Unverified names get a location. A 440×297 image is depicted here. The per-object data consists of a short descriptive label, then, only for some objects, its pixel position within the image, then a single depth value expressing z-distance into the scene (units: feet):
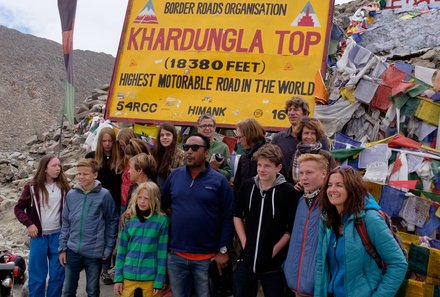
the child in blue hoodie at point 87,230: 17.08
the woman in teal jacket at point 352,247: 10.63
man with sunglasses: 14.98
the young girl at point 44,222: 18.42
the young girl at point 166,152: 18.02
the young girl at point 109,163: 19.52
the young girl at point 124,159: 18.66
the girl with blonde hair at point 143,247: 15.23
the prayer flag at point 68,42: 28.53
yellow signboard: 25.85
